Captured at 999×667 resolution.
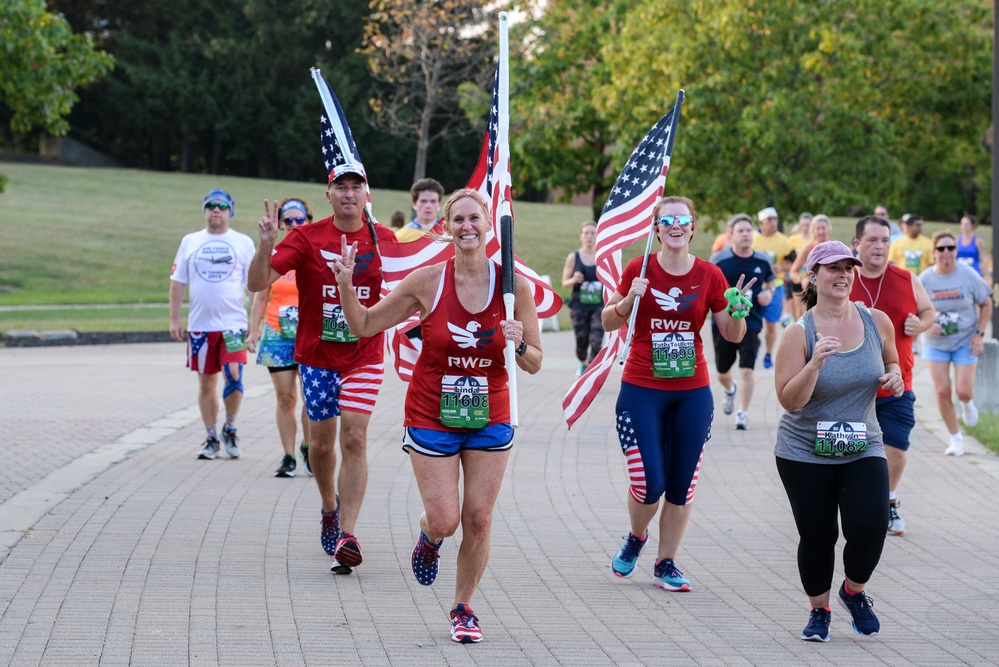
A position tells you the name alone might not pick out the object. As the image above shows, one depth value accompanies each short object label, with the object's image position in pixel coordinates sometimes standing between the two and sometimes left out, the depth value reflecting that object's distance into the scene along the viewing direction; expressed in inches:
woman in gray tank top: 436.6
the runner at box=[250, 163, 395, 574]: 549.1
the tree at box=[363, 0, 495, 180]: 2855.5
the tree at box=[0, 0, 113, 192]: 1744.1
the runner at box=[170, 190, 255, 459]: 827.9
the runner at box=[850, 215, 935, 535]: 589.7
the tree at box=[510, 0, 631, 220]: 3084.7
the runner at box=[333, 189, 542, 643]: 443.2
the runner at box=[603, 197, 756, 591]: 528.0
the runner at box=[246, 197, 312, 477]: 756.3
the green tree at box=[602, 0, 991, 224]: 2218.1
